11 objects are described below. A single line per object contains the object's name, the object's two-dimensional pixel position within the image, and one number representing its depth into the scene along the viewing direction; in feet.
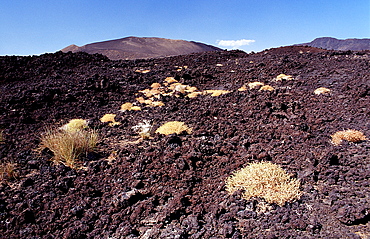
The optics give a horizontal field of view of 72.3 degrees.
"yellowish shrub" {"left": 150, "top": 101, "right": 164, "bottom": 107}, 28.78
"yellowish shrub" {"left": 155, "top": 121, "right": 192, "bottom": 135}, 20.62
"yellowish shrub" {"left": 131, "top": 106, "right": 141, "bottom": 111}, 28.28
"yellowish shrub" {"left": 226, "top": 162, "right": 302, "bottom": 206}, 11.65
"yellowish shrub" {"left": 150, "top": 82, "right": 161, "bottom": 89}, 37.23
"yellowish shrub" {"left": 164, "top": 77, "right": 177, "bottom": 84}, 39.30
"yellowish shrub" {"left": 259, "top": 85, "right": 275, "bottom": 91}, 30.77
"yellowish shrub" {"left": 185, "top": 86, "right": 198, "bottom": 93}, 34.58
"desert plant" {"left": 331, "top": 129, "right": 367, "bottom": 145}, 16.53
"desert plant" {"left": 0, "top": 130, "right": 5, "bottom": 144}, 19.35
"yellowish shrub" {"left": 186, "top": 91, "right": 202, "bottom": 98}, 31.83
